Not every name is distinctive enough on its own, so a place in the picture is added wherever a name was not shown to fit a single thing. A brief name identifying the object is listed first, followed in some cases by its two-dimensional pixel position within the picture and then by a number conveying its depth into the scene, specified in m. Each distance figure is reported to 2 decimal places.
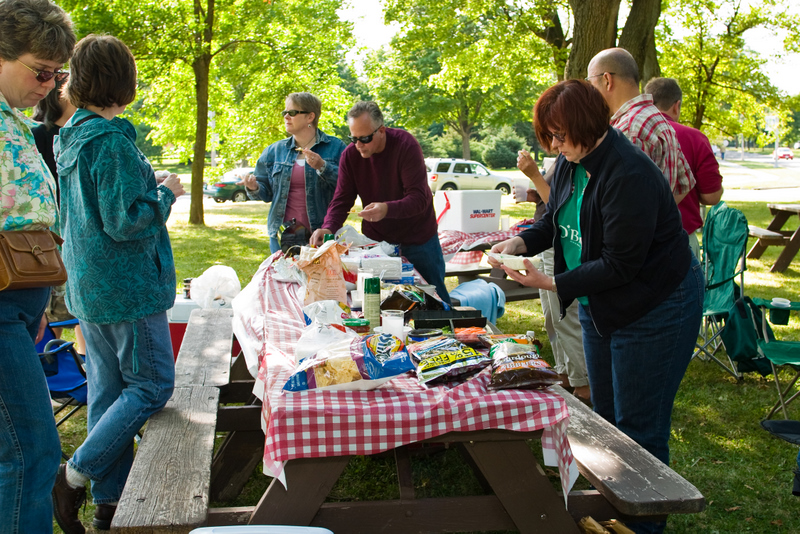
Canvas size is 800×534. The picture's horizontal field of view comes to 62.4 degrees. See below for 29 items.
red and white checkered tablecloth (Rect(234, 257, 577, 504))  1.81
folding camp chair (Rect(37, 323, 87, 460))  3.27
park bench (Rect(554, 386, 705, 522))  1.86
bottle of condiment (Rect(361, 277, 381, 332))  2.69
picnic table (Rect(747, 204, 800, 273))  8.38
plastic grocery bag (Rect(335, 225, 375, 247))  4.03
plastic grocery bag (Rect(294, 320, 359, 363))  2.05
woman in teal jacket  2.28
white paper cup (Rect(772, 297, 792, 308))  4.02
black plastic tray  2.52
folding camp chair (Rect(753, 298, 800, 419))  3.84
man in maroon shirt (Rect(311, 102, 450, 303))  3.90
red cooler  4.48
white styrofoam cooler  6.15
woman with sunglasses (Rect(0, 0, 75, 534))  1.91
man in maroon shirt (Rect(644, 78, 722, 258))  3.79
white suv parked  24.83
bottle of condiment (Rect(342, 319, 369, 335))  2.44
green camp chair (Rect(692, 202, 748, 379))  4.65
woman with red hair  2.11
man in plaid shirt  3.00
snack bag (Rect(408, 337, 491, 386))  2.00
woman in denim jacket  4.38
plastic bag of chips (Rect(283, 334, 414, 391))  1.88
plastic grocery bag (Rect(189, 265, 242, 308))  4.55
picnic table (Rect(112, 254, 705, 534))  1.82
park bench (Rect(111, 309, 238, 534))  1.82
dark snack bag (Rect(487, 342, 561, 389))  1.93
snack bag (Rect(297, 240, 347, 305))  2.99
